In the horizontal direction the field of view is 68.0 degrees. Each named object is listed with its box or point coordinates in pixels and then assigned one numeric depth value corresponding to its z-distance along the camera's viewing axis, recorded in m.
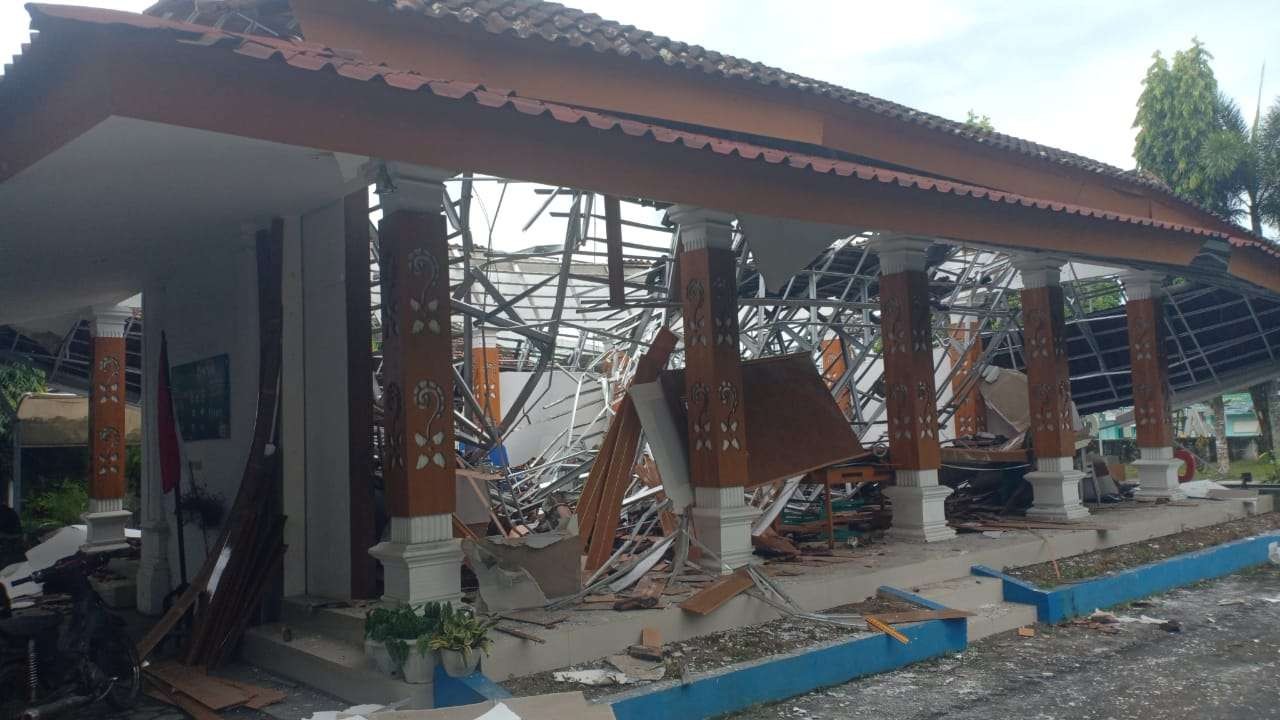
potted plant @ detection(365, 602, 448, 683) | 5.47
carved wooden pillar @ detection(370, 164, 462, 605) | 6.04
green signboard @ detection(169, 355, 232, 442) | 8.54
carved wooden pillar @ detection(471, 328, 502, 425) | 19.19
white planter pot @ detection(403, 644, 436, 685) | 5.47
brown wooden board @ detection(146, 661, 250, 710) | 6.16
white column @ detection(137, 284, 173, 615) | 9.47
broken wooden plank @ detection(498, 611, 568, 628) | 6.23
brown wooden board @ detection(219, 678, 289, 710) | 6.06
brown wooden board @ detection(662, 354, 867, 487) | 8.49
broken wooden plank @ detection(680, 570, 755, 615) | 6.65
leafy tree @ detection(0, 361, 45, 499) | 17.61
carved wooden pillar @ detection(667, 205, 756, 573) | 7.79
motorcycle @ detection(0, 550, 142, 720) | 6.08
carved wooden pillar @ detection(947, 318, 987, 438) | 14.69
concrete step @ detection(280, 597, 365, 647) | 6.52
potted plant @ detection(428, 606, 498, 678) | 5.40
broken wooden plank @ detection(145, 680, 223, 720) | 5.99
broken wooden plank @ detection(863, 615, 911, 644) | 6.75
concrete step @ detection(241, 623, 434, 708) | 5.52
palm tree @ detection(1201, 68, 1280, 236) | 21.95
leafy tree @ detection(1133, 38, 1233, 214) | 25.44
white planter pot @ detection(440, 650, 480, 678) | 5.39
